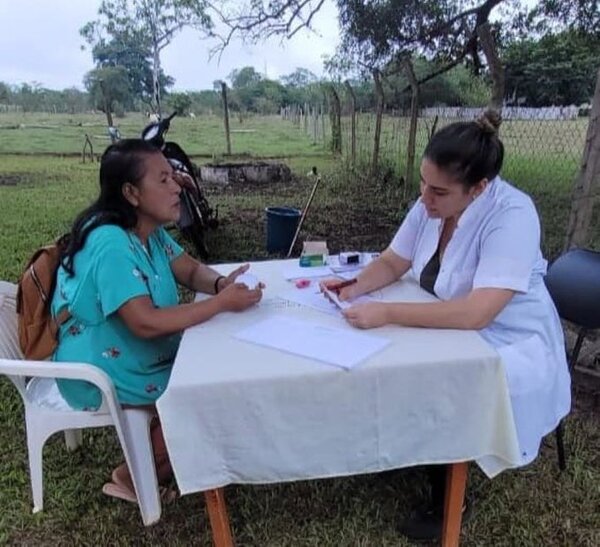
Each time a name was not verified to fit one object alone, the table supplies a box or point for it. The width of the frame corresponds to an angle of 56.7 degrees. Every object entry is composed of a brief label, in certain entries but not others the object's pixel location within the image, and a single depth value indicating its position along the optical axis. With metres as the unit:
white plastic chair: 1.42
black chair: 1.68
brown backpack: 1.56
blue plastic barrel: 4.25
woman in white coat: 1.27
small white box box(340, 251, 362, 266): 1.90
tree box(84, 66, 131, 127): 14.99
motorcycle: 4.06
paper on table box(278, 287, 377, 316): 1.49
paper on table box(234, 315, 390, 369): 1.18
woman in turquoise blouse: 1.37
